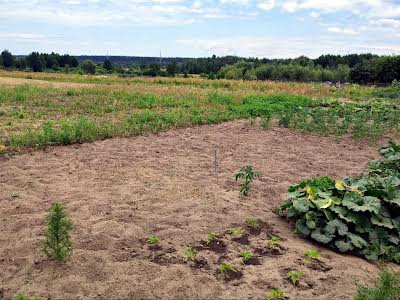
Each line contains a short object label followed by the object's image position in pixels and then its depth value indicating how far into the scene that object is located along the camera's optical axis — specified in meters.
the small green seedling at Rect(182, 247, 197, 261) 3.67
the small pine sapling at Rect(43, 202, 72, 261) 3.38
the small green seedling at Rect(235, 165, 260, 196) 5.35
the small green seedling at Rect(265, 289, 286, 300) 3.15
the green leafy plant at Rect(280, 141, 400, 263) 4.13
